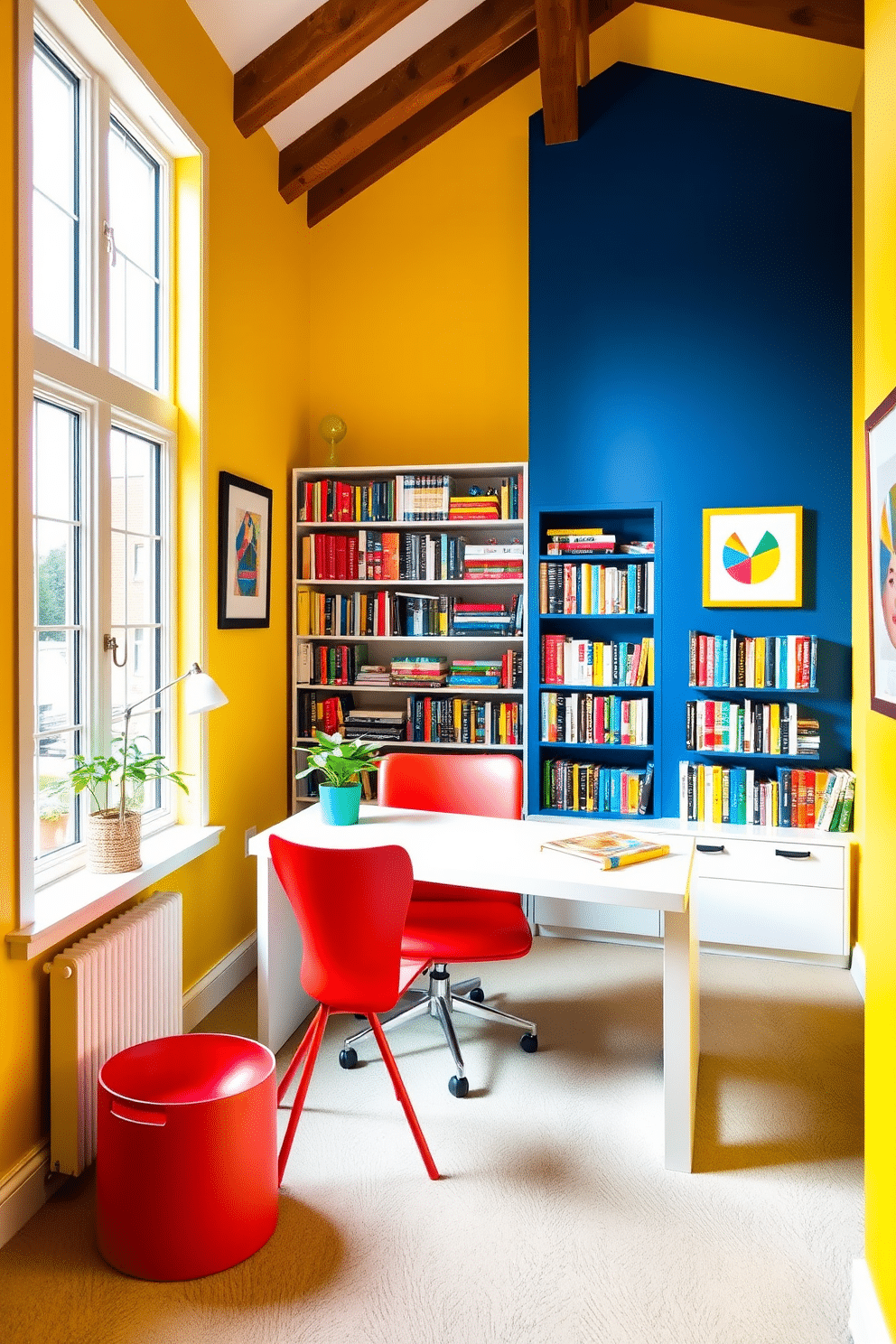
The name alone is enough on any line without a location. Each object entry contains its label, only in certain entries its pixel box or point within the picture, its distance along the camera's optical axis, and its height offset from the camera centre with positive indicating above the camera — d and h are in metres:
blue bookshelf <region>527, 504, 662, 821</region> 4.12 +0.06
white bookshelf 4.22 +0.34
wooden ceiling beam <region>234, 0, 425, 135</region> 3.26 +2.30
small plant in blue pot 2.98 -0.39
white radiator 2.25 -0.98
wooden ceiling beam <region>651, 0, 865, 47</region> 3.31 +2.46
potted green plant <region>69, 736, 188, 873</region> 2.54 -0.49
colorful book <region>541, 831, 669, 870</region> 2.54 -0.58
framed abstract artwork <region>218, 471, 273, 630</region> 3.46 +0.42
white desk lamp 2.62 -0.12
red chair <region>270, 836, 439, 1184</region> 2.17 -0.69
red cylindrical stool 1.92 -1.18
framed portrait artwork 1.59 +0.20
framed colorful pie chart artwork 3.91 +0.46
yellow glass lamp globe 4.40 +1.14
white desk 2.37 -0.63
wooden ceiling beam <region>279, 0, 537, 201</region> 3.72 +2.50
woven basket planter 2.56 -0.56
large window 2.48 +0.72
